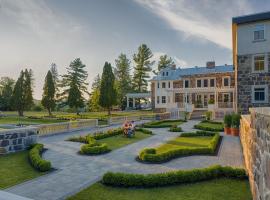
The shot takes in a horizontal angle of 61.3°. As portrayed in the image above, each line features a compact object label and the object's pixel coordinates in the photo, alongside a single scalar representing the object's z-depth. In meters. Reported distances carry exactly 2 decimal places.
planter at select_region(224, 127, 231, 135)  18.70
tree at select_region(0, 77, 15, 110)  60.57
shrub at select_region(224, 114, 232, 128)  18.83
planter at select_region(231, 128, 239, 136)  18.05
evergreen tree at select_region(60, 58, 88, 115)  52.47
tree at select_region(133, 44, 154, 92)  65.62
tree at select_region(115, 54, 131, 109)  62.35
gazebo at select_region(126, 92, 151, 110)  52.94
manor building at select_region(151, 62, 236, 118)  39.00
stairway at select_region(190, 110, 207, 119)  34.97
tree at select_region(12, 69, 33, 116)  40.31
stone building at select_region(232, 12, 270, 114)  21.47
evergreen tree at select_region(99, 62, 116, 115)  39.53
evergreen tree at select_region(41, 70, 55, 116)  41.22
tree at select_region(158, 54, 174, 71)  69.00
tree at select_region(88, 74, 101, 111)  41.33
